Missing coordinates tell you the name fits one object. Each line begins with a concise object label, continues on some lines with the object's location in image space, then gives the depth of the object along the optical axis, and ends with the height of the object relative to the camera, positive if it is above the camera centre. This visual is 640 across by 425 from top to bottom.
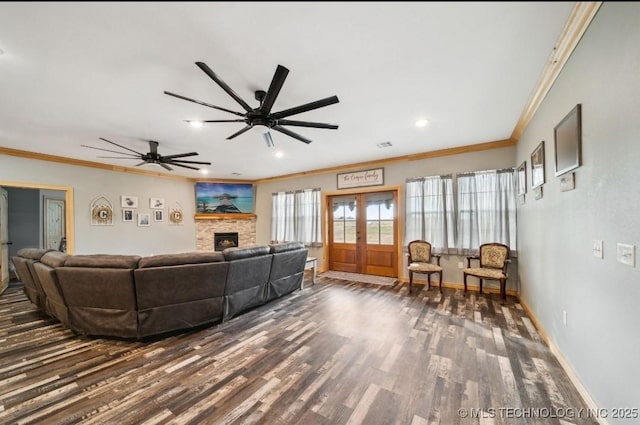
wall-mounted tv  7.33 +0.53
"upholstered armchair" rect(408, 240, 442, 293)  4.32 -0.89
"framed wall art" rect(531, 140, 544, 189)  2.71 +0.58
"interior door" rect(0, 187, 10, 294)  4.54 -0.55
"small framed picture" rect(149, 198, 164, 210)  6.43 +0.33
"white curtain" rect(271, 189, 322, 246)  6.43 -0.06
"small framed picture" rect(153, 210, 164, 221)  6.50 +0.00
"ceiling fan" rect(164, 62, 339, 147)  1.87 +1.04
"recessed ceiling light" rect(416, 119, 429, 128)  3.32 +1.30
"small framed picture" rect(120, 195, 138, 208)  5.91 +0.35
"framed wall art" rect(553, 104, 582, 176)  1.86 +0.62
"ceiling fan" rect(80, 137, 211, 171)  4.04 +1.02
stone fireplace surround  7.36 -0.45
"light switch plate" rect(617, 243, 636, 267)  1.32 -0.23
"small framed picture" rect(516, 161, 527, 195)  3.48 +0.56
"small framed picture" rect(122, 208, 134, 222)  5.93 +0.03
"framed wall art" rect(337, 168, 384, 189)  5.50 +0.87
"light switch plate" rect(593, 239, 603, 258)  1.63 -0.23
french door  5.50 -0.45
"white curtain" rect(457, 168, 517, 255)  4.11 +0.10
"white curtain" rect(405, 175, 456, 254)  4.64 +0.05
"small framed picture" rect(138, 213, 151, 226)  6.21 -0.11
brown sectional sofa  2.60 -0.86
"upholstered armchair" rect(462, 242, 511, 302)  3.74 -0.83
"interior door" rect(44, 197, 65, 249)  6.17 -0.18
